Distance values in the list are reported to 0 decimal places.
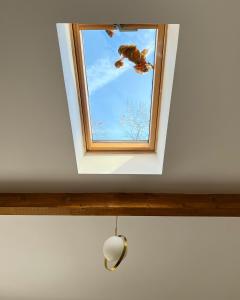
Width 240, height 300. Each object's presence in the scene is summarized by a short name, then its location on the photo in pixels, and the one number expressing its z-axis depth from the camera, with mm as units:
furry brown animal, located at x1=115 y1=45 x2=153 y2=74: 1638
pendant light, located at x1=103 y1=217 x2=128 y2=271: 1607
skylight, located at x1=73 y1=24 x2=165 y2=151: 1588
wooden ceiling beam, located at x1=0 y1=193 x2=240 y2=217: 1845
